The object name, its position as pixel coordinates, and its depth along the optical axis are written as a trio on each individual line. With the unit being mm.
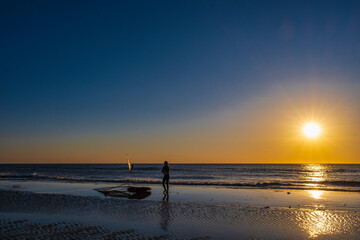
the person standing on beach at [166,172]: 19922
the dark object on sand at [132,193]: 17458
